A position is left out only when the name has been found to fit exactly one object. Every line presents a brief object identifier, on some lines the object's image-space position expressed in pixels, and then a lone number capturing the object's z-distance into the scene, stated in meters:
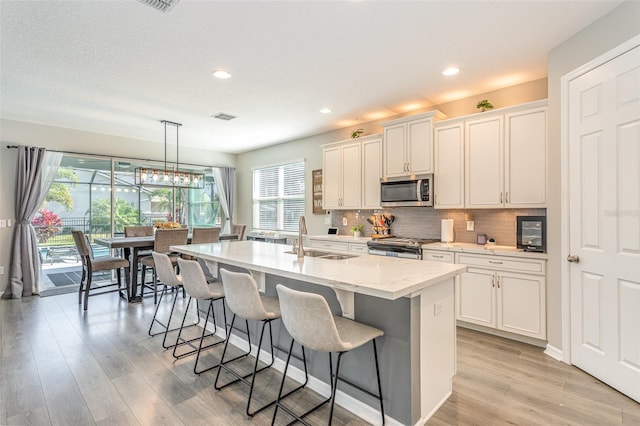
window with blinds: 6.32
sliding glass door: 5.30
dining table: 4.41
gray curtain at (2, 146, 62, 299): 4.80
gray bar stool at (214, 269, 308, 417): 2.07
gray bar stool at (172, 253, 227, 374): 2.56
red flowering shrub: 5.18
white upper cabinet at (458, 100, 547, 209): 3.20
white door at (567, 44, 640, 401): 2.22
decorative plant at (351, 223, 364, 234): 5.11
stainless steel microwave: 4.01
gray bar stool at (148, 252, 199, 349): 2.98
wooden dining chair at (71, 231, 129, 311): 4.37
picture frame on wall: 5.80
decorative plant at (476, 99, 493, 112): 3.61
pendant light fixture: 4.82
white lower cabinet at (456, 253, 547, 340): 3.02
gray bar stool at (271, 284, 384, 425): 1.62
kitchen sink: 2.76
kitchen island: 1.81
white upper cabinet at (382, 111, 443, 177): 3.98
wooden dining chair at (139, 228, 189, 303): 4.49
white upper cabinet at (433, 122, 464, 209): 3.76
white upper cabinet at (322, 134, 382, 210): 4.68
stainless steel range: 3.84
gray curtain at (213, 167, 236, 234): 7.33
